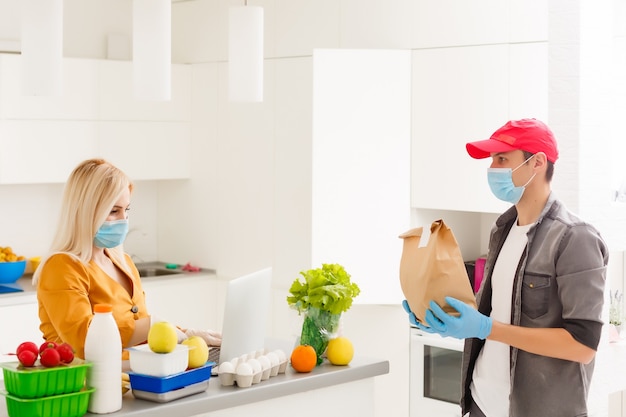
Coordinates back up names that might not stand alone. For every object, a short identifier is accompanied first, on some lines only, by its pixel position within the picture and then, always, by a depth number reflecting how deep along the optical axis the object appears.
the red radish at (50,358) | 2.46
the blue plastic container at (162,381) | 2.62
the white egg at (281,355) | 2.97
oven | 4.79
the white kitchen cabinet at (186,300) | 5.43
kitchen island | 2.64
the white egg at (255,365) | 2.84
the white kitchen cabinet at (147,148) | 5.55
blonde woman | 2.88
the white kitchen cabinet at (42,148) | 5.08
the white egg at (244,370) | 2.81
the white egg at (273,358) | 2.93
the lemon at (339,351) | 3.10
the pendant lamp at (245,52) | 3.52
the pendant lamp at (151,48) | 3.35
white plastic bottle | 2.52
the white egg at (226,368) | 2.81
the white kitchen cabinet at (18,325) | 4.77
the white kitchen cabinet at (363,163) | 4.81
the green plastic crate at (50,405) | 2.43
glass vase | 3.11
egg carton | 2.82
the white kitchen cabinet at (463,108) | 4.35
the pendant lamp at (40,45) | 3.32
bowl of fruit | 5.10
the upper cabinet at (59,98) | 5.04
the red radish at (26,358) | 2.45
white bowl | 2.63
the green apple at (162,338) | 2.63
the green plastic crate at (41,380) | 2.42
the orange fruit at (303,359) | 2.99
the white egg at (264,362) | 2.89
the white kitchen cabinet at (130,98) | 5.48
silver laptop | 2.88
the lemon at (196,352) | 2.76
